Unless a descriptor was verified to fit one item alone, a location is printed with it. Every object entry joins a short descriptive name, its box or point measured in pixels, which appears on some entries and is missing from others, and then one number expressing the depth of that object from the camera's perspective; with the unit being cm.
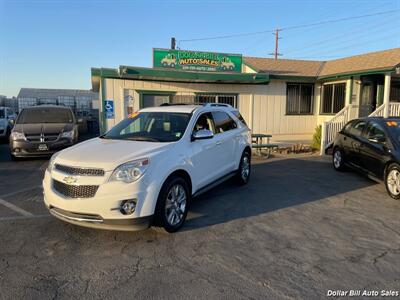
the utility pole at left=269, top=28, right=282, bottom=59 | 4606
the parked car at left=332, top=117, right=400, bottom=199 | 633
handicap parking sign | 1201
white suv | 383
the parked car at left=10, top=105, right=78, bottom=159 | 977
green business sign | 1274
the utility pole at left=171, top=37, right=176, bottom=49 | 2883
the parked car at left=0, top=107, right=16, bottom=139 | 1702
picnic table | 1112
